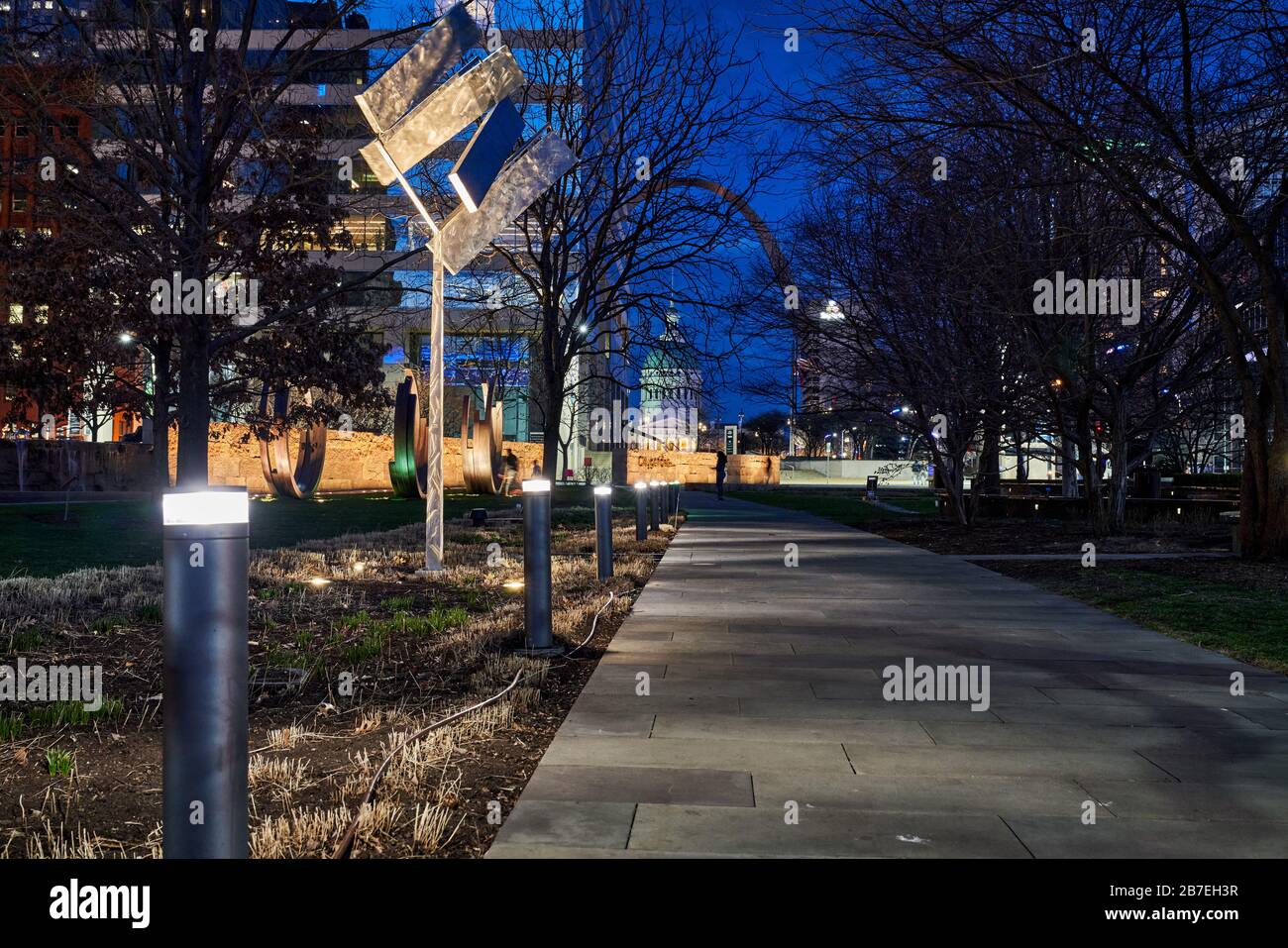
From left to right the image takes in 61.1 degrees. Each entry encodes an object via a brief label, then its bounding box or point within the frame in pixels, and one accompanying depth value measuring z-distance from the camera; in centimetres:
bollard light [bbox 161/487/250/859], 279
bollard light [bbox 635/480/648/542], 1783
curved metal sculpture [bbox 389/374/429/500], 2472
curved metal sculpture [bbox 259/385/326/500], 2535
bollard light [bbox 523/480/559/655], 728
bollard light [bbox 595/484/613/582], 1114
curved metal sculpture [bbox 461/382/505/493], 3203
